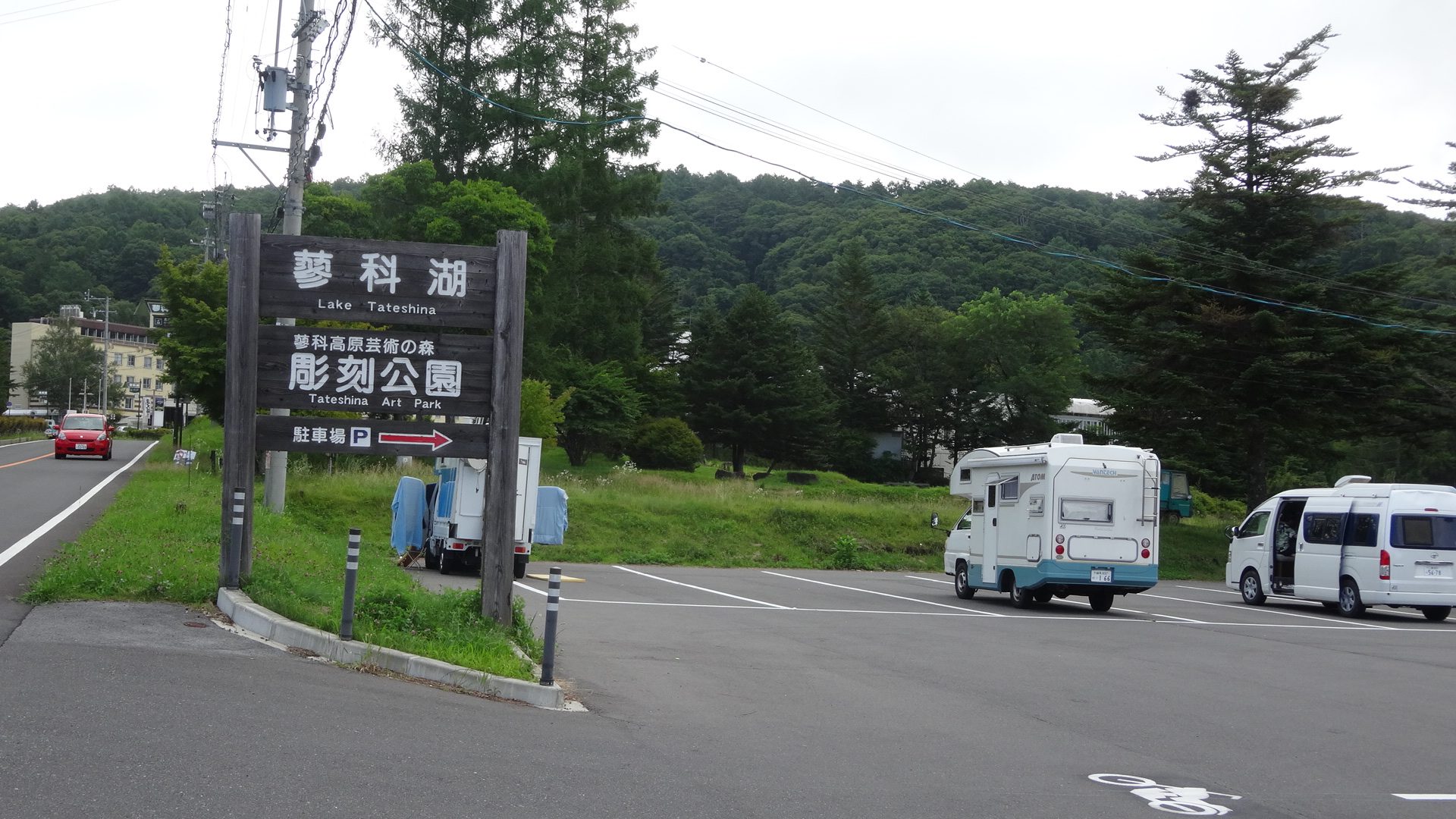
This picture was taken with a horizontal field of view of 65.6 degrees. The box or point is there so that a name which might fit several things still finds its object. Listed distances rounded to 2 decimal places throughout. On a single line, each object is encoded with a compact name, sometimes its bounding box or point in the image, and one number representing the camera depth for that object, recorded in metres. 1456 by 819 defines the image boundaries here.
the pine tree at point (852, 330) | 80.50
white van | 19.70
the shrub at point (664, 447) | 53.59
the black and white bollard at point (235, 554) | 10.92
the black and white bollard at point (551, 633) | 8.45
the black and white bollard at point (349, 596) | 9.04
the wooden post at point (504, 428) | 10.45
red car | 41.19
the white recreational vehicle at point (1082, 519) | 18.42
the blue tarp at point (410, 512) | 20.92
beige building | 123.00
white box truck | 19.14
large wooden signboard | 10.70
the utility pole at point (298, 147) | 21.39
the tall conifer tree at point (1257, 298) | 35.12
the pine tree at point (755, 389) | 61.38
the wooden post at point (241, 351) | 10.84
